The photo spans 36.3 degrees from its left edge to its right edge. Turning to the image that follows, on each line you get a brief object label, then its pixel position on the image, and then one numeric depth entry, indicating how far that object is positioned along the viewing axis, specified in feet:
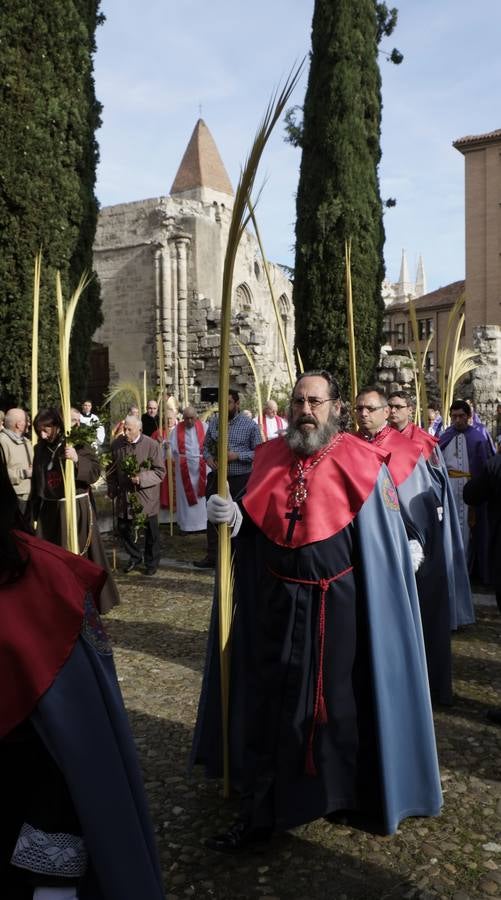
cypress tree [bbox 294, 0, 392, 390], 46.42
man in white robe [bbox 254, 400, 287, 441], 40.14
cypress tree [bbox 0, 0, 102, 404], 31.01
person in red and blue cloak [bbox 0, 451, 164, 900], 4.51
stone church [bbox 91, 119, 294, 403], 84.07
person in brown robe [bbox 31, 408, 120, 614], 20.84
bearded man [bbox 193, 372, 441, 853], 9.86
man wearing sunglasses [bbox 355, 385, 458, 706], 15.31
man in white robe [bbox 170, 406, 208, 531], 38.88
